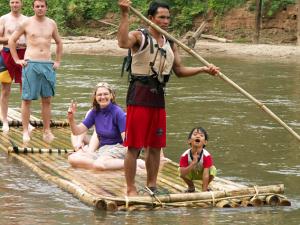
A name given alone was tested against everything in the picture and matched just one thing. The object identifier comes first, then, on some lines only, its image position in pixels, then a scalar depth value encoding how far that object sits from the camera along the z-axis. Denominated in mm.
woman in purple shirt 12914
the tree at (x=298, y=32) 42682
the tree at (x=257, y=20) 43341
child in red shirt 11347
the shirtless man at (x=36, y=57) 15378
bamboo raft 10768
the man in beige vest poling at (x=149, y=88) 10786
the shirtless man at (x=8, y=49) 16390
